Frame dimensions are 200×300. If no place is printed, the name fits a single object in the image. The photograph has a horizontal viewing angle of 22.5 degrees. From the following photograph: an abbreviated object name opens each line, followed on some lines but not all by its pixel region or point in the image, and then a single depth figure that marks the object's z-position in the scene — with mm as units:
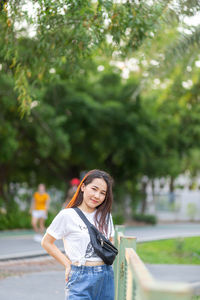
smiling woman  3811
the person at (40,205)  16312
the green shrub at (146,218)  26797
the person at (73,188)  15322
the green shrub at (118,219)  23492
